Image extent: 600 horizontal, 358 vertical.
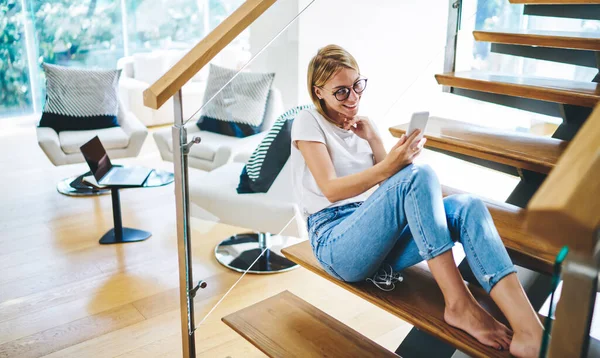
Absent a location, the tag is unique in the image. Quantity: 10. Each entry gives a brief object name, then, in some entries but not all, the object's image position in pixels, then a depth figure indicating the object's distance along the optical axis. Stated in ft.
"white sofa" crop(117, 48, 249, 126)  20.67
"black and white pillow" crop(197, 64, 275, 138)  6.28
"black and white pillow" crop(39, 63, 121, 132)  14.55
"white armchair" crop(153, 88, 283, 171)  6.37
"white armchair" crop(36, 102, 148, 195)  13.70
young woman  4.89
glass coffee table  11.36
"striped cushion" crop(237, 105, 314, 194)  6.97
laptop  11.24
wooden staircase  2.64
